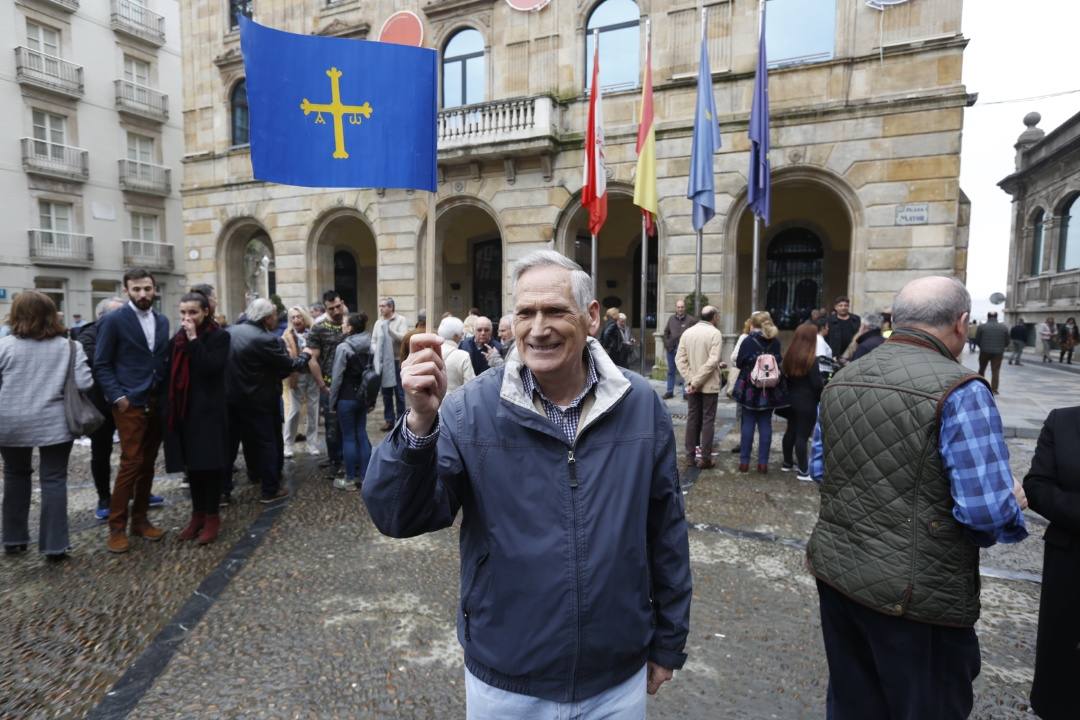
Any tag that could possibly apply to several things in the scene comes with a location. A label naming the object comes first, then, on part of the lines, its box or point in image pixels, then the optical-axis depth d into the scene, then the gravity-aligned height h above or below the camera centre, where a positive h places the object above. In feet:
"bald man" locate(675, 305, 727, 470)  22.06 -2.79
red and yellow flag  37.01 +8.94
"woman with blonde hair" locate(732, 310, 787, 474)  21.33 -3.08
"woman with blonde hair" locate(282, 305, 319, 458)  24.63 -3.66
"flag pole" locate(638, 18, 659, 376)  38.34 +4.53
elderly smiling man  5.03 -1.75
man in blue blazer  14.47 -1.93
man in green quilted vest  6.22 -2.30
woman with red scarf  14.56 -2.39
